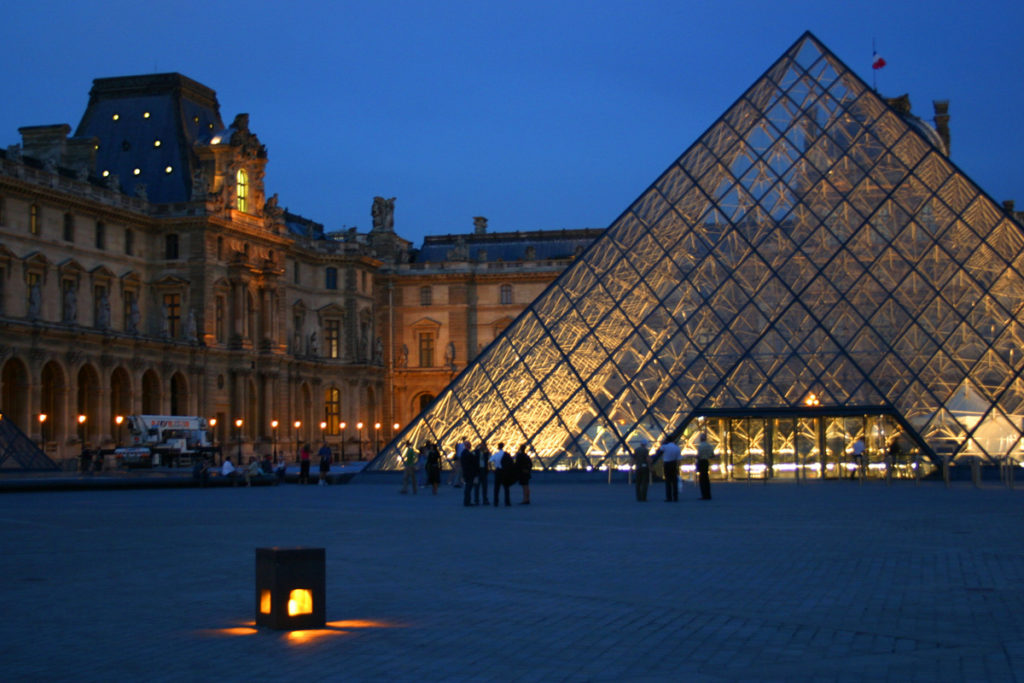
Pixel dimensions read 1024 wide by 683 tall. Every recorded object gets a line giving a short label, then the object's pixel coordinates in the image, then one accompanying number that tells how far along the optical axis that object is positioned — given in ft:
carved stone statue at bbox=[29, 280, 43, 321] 152.49
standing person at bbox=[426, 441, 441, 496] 82.94
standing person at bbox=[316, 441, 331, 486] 110.52
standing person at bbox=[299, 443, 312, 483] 110.73
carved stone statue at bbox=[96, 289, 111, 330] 163.63
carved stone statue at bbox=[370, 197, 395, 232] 243.19
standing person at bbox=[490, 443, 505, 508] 68.28
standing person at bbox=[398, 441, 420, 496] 83.10
